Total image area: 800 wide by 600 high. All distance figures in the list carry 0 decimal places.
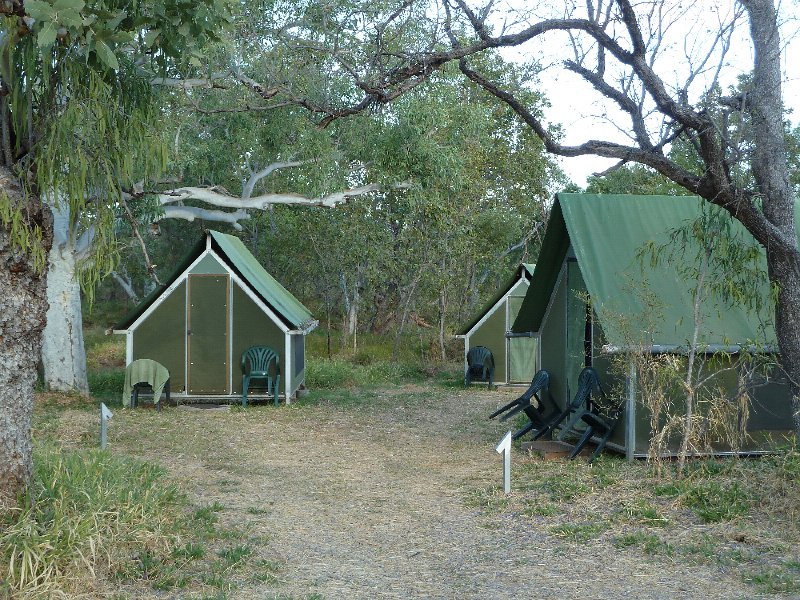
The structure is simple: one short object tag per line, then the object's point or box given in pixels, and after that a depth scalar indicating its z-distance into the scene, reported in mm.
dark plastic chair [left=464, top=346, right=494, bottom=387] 18516
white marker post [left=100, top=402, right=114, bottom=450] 8588
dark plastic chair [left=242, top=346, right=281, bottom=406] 14633
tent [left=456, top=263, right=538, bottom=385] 18766
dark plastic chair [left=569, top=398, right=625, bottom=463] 9086
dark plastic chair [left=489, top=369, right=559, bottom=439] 10273
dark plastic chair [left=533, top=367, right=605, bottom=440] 9297
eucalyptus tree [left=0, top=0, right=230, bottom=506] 5094
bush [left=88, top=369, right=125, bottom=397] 16703
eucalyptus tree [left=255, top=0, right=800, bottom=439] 7516
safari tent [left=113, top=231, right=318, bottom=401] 14734
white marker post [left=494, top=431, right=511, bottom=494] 7250
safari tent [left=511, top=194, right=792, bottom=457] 8758
